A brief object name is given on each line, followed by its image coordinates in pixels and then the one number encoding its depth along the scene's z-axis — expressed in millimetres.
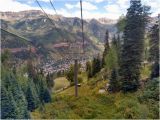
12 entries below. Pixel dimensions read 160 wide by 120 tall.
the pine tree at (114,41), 33442
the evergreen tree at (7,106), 13477
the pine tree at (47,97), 25163
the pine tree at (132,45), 20949
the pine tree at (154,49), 21092
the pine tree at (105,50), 40287
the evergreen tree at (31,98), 21128
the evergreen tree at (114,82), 21856
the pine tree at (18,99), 14349
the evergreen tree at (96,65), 41254
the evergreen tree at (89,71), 42285
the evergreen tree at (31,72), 35629
